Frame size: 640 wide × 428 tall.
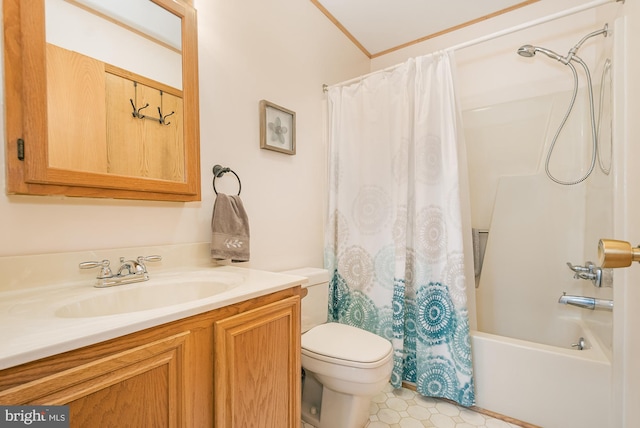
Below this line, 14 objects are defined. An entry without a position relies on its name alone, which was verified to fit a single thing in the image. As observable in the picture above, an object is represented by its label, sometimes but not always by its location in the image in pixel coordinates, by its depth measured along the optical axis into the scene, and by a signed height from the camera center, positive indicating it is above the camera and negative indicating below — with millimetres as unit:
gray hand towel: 1267 -99
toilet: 1207 -702
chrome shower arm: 1495 +927
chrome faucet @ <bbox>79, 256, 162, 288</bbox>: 933 -218
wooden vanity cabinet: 528 -393
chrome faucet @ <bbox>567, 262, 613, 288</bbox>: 1343 -354
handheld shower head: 1738 +942
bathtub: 1260 -848
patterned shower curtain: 1521 -89
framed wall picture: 1550 +460
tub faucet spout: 1316 -485
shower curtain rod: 1249 +878
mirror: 819 +382
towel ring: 1334 +175
